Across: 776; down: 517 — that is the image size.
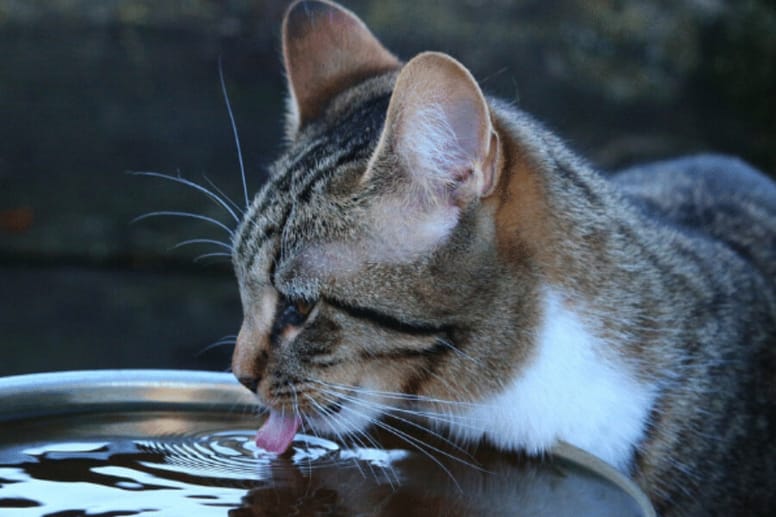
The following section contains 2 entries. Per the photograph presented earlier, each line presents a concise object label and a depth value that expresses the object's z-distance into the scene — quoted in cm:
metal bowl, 174
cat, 179
